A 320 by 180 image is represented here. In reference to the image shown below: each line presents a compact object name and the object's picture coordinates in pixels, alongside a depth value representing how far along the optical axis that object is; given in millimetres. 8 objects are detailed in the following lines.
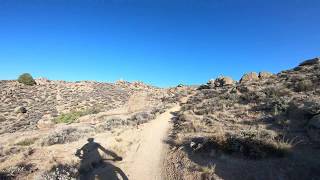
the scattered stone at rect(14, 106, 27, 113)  30015
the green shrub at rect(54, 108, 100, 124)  25185
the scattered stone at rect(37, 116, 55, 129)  20381
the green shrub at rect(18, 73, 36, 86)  43909
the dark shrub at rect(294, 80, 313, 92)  14391
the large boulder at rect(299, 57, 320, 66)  24083
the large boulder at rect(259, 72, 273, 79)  27295
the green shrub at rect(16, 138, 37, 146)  13162
